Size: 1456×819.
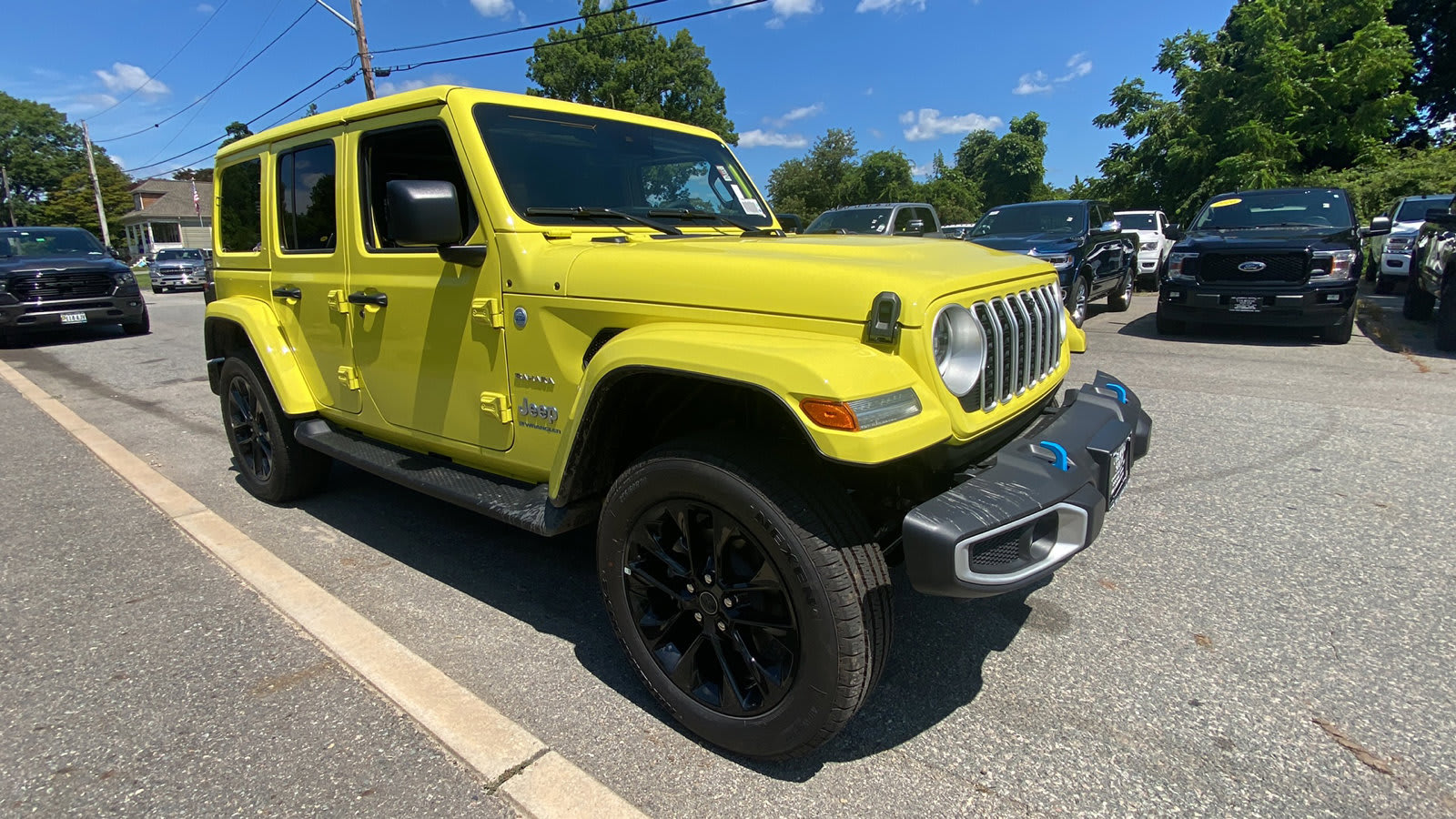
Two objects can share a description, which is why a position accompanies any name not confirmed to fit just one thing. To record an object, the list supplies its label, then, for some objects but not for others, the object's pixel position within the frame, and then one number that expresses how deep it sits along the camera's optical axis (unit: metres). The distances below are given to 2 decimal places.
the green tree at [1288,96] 17.97
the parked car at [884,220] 11.48
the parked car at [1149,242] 16.05
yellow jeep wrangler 1.95
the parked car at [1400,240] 12.80
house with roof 63.44
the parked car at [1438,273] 7.79
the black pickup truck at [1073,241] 9.71
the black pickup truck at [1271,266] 8.20
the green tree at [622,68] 45.44
